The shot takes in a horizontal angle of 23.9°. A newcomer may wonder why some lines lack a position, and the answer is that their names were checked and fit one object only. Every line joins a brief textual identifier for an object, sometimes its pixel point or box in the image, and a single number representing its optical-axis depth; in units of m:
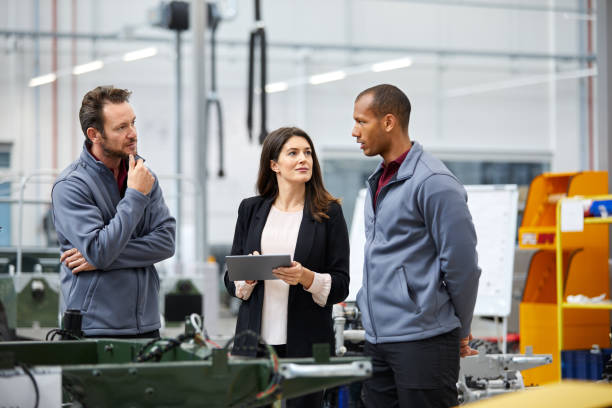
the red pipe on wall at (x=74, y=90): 18.03
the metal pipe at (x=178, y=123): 11.43
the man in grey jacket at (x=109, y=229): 4.24
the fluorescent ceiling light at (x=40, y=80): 17.86
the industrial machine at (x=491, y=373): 5.33
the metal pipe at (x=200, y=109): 10.66
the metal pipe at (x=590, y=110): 20.69
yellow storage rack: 7.67
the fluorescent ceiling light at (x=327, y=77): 19.49
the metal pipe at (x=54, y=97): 17.84
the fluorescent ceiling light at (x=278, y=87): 19.40
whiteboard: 7.73
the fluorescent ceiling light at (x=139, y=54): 18.69
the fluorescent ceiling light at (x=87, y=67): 18.19
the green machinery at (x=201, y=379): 3.14
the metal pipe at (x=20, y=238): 8.65
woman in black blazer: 4.53
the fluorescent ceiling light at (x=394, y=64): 19.90
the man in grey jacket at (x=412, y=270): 4.07
